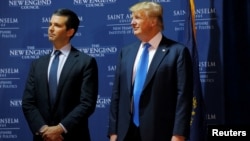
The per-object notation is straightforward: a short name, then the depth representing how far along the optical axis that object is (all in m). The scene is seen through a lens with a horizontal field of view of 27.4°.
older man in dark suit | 3.85
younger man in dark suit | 4.21
